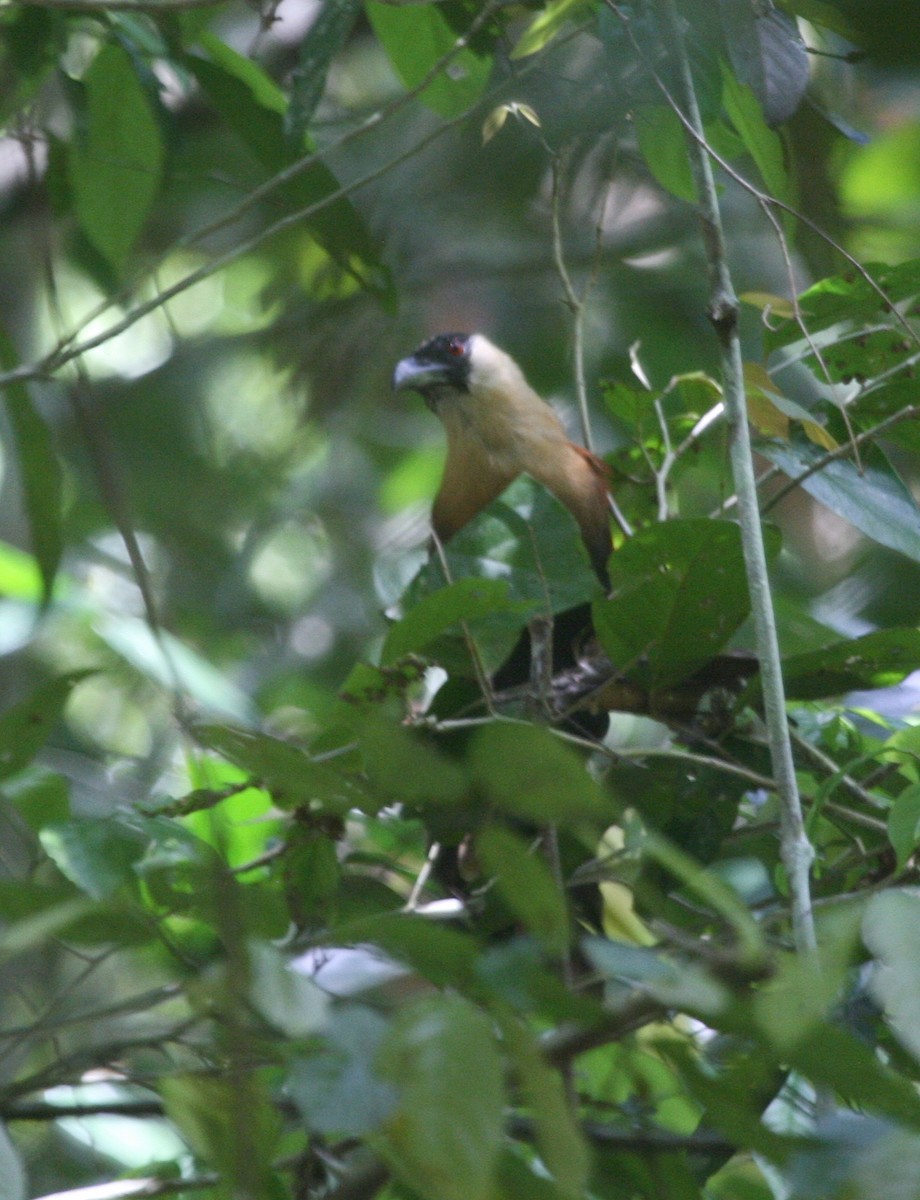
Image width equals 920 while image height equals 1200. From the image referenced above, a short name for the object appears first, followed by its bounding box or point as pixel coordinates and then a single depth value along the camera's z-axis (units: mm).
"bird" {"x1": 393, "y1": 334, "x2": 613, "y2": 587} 11468
